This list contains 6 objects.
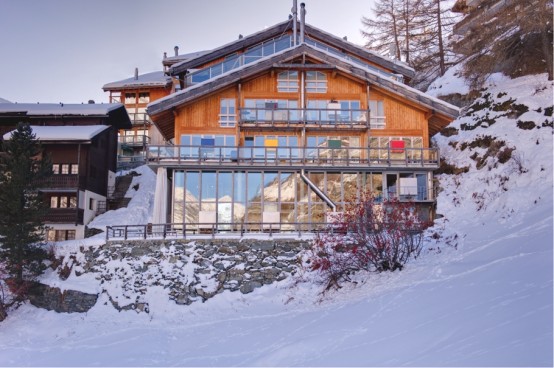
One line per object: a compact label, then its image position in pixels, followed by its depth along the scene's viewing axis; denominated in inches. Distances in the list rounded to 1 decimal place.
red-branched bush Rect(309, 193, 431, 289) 728.3
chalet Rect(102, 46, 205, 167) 1813.5
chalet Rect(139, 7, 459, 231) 1082.1
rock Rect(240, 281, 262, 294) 834.8
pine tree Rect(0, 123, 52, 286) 895.7
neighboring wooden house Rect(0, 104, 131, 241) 1214.9
